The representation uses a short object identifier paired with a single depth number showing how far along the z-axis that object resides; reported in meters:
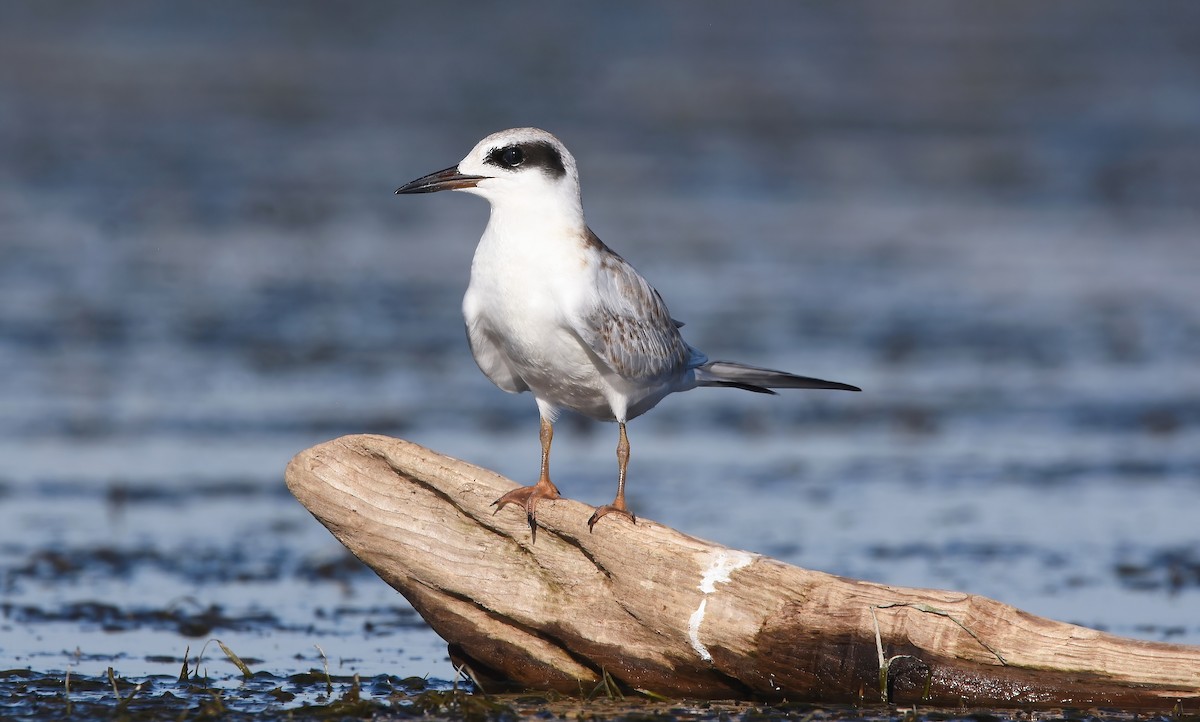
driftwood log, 10.47
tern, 11.37
